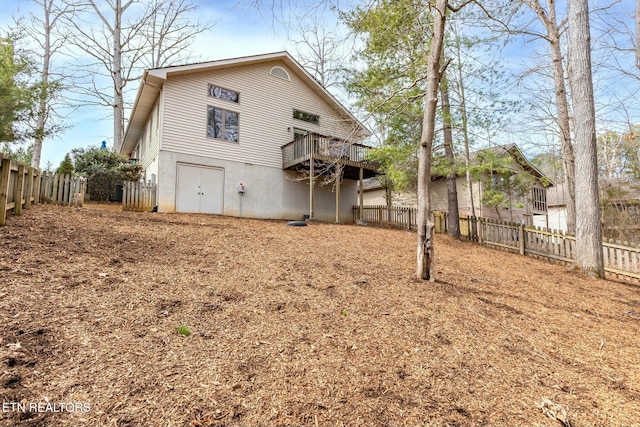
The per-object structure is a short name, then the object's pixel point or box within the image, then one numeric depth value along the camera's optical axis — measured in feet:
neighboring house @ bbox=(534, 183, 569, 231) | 80.73
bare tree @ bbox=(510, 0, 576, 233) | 32.37
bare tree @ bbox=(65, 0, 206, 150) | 57.88
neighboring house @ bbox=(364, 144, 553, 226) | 52.54
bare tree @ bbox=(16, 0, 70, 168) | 52.70
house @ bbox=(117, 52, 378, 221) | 36.32
